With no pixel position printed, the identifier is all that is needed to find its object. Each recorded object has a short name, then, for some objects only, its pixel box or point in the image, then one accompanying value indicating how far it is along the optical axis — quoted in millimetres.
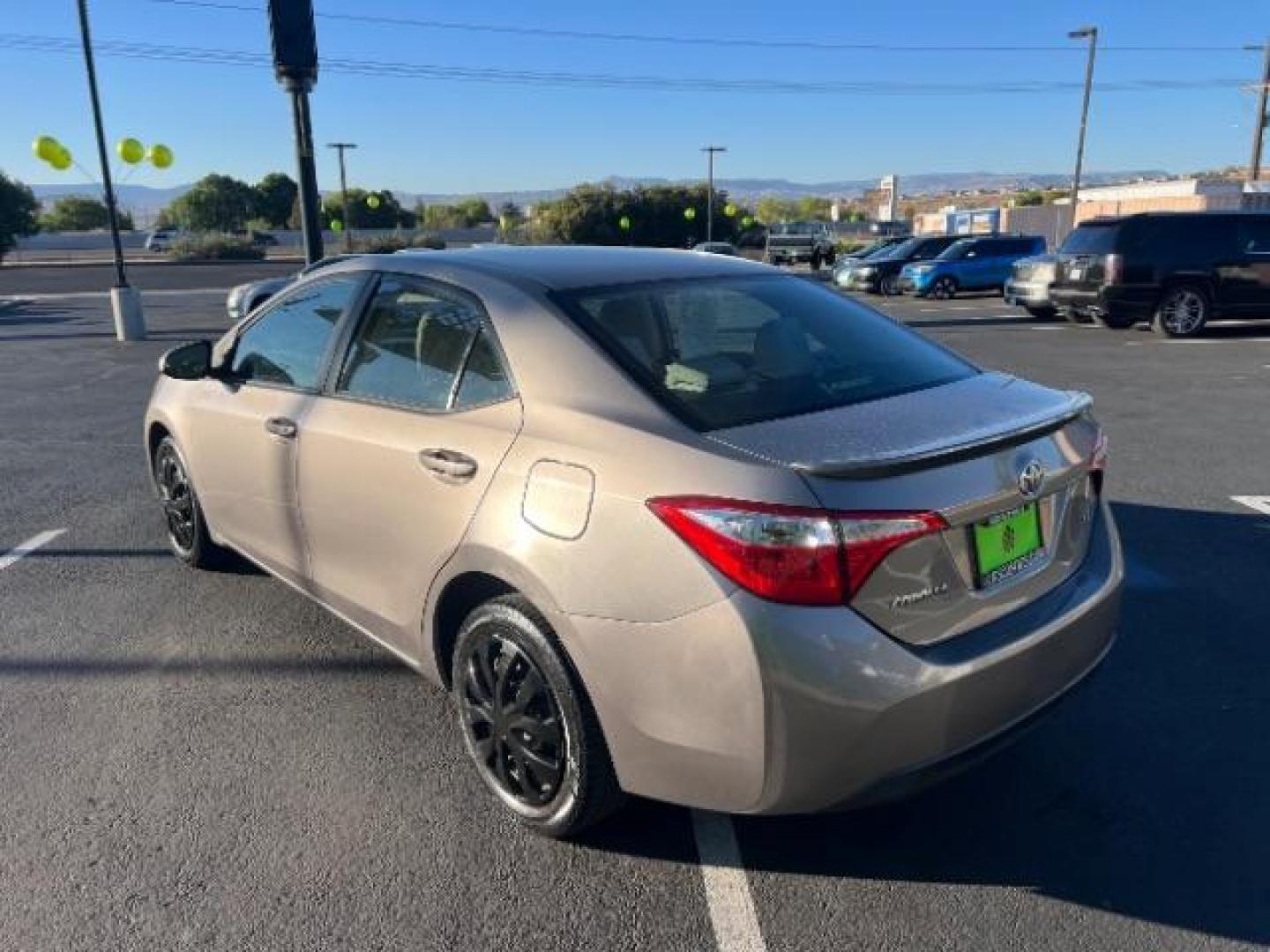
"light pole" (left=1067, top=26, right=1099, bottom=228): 32312
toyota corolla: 2119
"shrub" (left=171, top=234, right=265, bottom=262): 54250
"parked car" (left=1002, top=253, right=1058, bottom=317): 16062
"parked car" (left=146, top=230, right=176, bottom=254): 63219
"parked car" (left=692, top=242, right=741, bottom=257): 28233
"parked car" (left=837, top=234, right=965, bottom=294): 24359
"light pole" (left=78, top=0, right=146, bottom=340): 15211
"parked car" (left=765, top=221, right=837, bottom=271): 36438
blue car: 22688
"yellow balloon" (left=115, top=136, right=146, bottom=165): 17547
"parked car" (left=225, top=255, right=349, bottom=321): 13602
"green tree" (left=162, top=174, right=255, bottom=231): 82375
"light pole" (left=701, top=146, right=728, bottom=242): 58531
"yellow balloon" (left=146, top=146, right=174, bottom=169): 17906
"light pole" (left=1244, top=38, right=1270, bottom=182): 36188
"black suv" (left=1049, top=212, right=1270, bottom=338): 13859
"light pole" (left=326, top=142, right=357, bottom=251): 55412
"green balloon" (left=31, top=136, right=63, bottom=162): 17109
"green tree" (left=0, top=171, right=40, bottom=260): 53188
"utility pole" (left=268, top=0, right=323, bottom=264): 10672
